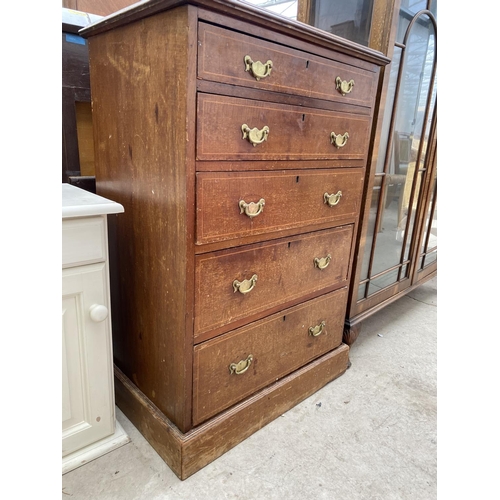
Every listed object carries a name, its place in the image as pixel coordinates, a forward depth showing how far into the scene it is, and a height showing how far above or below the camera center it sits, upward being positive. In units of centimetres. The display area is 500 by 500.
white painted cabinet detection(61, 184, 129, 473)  93 -48
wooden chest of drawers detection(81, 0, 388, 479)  84 -11
